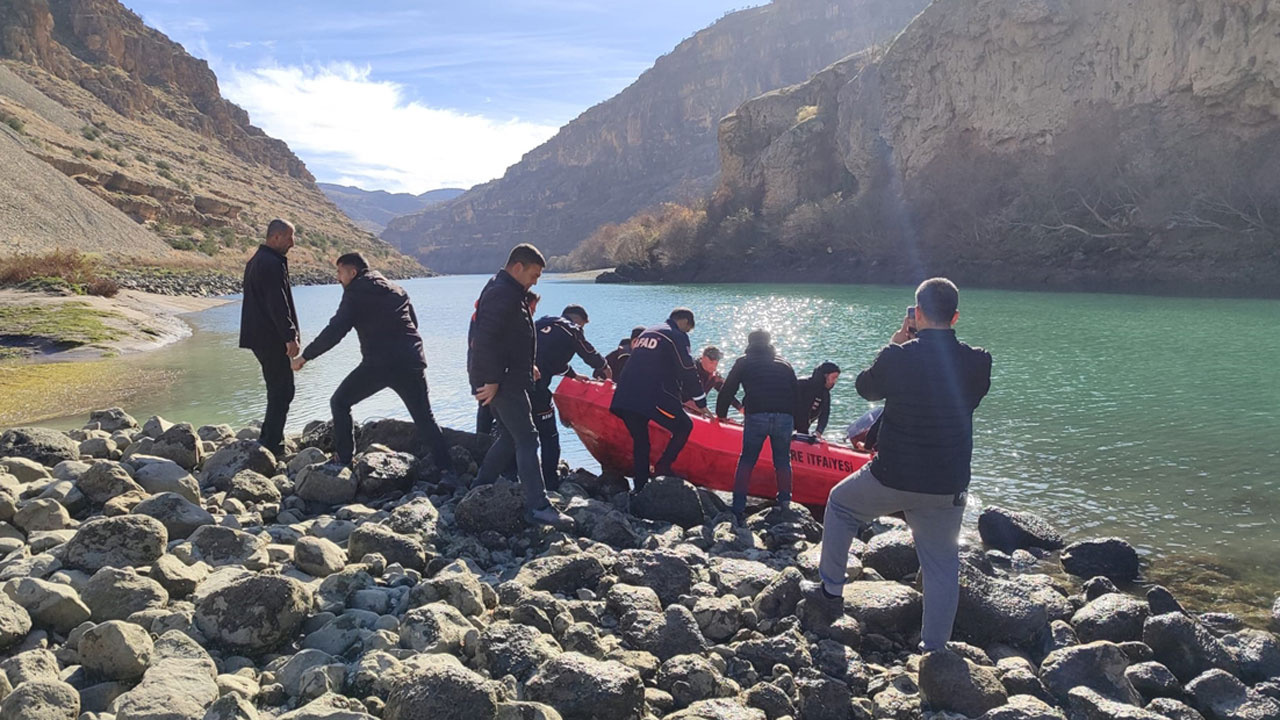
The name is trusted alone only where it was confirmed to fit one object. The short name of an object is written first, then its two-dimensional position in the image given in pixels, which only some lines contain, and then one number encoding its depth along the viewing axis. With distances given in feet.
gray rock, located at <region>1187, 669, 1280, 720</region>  13.94
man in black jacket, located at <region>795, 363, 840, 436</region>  28.63
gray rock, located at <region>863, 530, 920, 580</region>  19.81
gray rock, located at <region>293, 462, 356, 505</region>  21.61
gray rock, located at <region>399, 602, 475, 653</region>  12.77
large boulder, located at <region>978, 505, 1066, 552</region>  23.85
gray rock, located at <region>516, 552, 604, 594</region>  16.43
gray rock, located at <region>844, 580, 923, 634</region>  16.03
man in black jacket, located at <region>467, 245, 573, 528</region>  19.44
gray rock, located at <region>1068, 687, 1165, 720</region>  13.03
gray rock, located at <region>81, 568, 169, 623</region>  12.74
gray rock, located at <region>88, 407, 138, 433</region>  31.24
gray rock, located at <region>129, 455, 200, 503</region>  20.04
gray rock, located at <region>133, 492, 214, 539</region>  17.22
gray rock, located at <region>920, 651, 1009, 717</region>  13.23
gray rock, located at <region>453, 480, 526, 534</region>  19.83
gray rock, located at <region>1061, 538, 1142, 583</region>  21.50
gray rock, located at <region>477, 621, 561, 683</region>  12.51
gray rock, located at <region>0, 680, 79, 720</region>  9.64
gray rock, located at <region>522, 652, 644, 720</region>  11.59
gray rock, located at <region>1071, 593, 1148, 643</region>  16.62
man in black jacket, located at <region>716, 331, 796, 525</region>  24.29
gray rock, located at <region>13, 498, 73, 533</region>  17.16
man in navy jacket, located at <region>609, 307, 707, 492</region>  25.55
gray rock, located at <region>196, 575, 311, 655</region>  12.41
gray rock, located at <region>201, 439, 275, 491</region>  23.00
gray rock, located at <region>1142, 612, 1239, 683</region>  15.39
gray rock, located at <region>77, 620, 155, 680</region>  11.03
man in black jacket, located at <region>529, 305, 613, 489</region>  25.54
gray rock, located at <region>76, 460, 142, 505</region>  19.06
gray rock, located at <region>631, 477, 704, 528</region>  23.65
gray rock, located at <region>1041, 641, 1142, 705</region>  14.16
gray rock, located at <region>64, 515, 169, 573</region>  14.65
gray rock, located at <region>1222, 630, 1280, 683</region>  15.55
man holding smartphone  13.88
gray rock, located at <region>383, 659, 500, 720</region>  10.49
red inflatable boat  27.50
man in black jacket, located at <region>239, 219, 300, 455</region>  23.17
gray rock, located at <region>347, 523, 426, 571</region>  16.88
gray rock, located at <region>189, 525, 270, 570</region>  15.75
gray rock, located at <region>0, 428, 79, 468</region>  23.30
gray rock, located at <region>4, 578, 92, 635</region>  12.32
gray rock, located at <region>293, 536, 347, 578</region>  15.88
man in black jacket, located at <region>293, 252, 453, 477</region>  22.84
